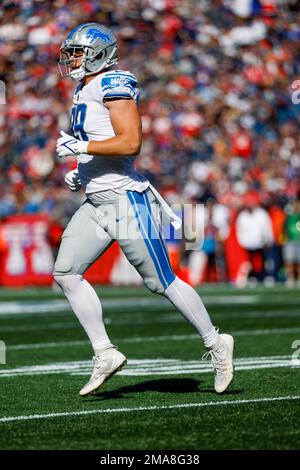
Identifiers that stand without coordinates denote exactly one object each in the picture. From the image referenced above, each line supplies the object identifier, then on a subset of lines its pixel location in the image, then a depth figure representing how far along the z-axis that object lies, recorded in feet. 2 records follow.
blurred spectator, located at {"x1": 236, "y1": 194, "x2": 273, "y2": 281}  124.67
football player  35.32
